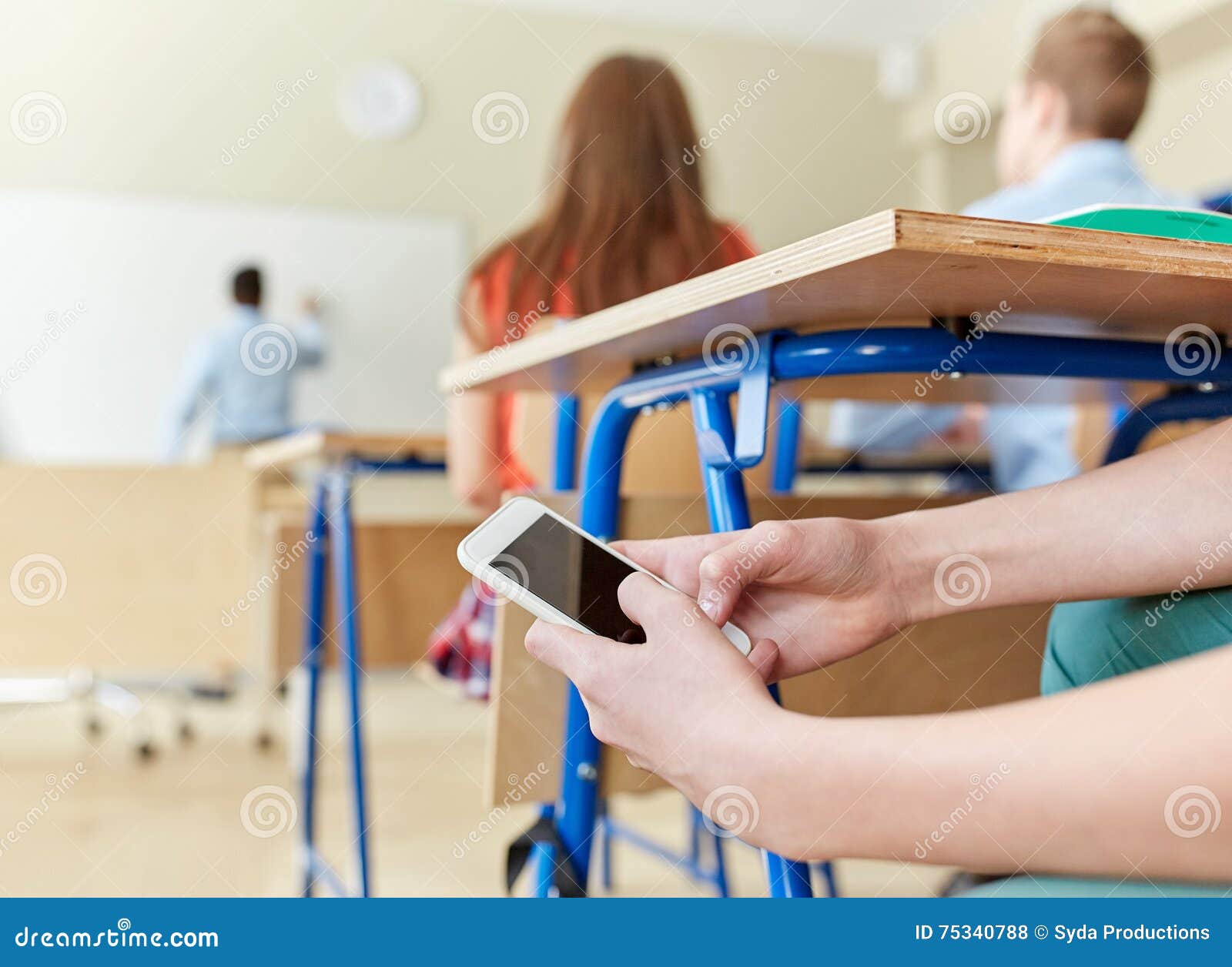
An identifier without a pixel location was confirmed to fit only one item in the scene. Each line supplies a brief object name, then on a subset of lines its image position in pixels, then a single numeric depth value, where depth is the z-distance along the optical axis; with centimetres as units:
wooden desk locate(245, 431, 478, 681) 208
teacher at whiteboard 438
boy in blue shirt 184
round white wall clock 505
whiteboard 465
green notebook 66
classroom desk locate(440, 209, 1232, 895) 60
